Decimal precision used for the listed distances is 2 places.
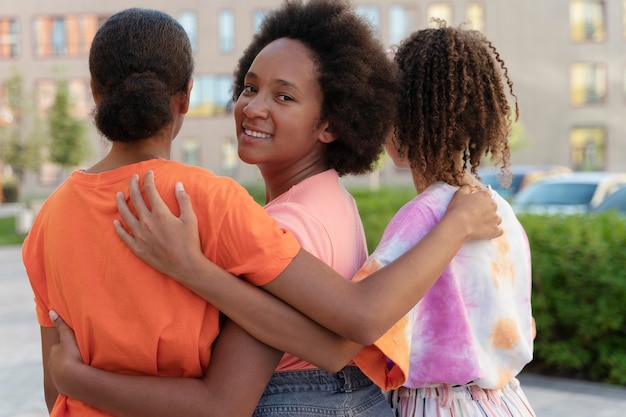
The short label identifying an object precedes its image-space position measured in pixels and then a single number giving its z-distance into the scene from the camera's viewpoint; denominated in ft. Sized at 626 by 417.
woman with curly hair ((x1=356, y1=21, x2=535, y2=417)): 6.56
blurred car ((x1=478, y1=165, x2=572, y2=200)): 64.11
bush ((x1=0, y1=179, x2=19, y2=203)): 117.70
